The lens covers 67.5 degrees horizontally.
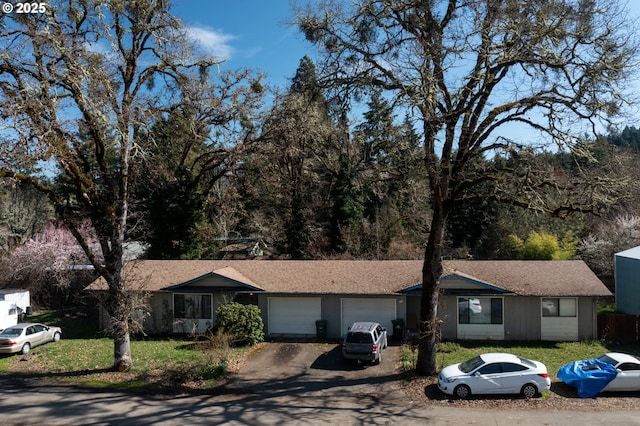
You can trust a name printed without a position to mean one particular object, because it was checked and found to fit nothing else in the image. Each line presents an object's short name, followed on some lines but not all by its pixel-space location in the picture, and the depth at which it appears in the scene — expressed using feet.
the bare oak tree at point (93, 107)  52.75
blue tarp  52.29
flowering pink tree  116.67
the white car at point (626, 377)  52.34
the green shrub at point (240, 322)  76.74
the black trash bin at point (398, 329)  80.07
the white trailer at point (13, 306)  90.43
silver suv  65.67
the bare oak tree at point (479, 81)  49.90
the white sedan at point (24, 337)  74.95
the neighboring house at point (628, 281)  88.84
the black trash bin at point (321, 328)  82.74
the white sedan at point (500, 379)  52.42
